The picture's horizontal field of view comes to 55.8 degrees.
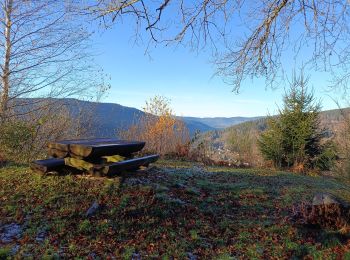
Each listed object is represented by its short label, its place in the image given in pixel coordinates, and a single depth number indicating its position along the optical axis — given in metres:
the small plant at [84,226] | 4.85
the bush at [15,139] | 9.87
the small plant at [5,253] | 3.85
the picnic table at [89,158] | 6.36
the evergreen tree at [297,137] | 16.20
